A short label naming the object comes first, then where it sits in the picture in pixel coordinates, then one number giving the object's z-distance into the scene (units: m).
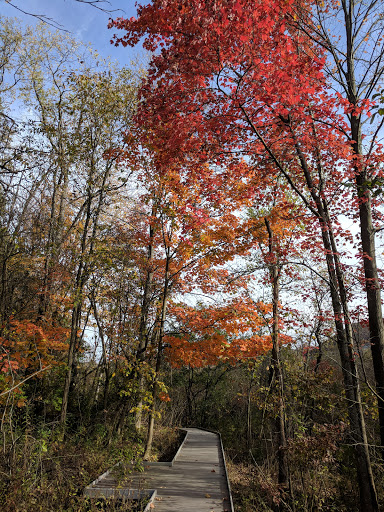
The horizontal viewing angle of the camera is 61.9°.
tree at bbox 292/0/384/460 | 5.95
